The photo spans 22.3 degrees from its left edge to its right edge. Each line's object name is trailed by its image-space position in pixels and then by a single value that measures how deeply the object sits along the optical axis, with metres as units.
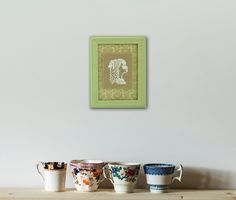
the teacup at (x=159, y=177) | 1.60
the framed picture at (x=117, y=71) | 1.71
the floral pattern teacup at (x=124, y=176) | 1.60
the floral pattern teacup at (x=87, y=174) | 1.62
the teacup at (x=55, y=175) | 1.62
